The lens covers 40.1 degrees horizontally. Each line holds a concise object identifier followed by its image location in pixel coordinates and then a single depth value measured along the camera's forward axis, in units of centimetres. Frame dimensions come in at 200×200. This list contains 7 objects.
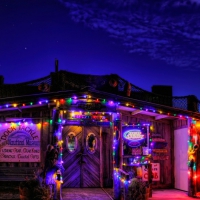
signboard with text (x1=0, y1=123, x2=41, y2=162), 1051
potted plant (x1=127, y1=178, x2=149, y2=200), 876
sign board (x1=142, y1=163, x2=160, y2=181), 1237
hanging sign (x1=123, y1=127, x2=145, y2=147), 1121
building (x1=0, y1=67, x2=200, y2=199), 965
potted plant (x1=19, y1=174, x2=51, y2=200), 799
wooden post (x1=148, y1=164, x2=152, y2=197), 1102
